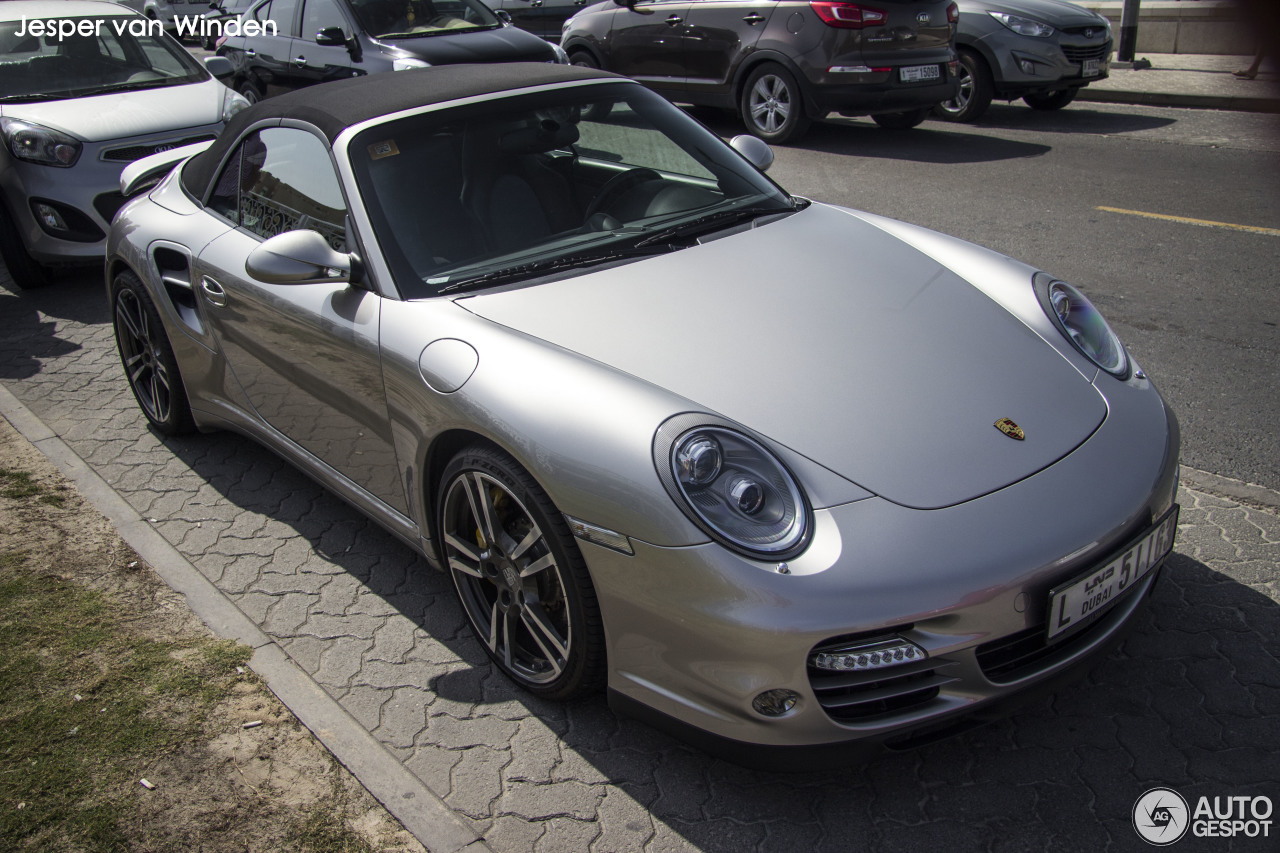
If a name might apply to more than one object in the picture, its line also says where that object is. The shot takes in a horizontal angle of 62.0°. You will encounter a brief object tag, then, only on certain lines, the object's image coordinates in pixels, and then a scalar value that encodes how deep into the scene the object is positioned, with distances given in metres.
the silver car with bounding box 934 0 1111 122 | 10.40
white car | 6.68
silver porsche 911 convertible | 2.34
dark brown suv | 9.41
